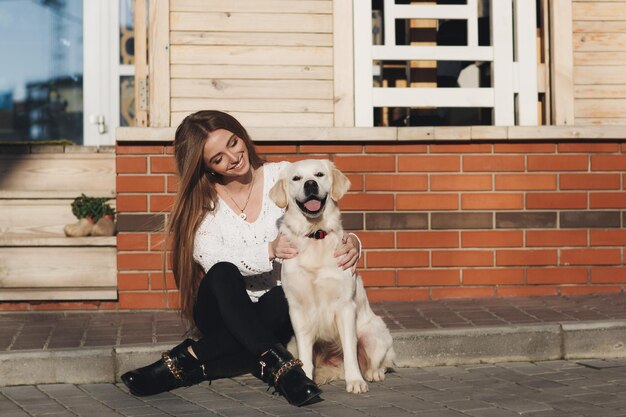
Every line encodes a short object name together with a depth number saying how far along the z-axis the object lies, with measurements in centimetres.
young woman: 472
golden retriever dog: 462
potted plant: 709
